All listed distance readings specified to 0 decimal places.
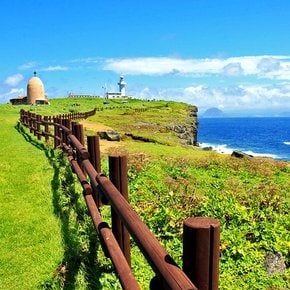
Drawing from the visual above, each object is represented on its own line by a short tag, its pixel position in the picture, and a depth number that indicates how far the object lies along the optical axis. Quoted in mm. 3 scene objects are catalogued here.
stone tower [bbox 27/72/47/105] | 94875
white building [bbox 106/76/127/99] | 180125
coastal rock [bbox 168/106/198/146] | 49975
